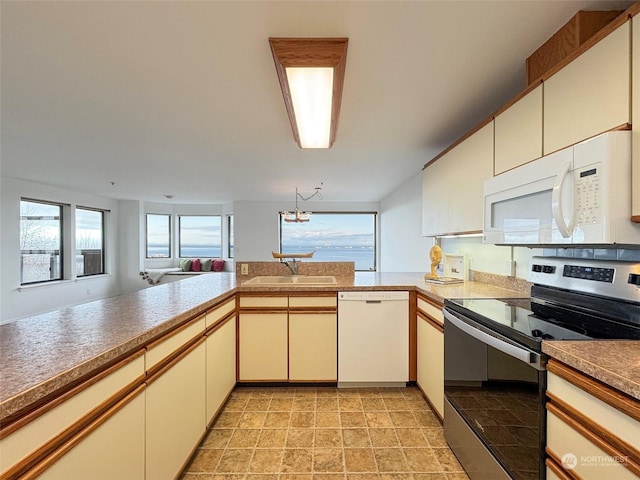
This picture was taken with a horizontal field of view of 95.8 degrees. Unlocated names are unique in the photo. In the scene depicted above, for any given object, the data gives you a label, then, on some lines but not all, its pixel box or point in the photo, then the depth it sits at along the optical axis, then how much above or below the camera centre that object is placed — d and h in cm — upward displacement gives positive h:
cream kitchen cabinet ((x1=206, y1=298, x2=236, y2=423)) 185 -84
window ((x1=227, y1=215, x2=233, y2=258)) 846 +5
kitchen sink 277 -42
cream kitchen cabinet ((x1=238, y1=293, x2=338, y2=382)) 245 -84
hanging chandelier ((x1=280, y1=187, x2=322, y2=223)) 558 +42
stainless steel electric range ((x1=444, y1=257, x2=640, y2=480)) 107 -46
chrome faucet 301 -30
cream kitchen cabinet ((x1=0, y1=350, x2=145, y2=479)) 70 -56
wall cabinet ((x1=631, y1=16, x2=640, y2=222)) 96 +37
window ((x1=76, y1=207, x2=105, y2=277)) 645 -10
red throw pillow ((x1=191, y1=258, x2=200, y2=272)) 805 -77
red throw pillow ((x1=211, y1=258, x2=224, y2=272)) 805 -79
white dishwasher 240 -83
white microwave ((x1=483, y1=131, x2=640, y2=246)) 99 +16
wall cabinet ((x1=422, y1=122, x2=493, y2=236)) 191 +41
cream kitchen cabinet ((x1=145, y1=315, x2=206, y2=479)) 122 -79
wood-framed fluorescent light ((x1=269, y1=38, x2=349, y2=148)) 142 +86
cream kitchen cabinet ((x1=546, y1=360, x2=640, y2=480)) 73 -54
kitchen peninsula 73 -37
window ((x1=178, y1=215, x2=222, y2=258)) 862 +4
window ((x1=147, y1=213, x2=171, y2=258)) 820 +4
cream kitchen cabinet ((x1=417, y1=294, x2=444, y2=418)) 192 -83
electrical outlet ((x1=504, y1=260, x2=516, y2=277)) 205 -21
